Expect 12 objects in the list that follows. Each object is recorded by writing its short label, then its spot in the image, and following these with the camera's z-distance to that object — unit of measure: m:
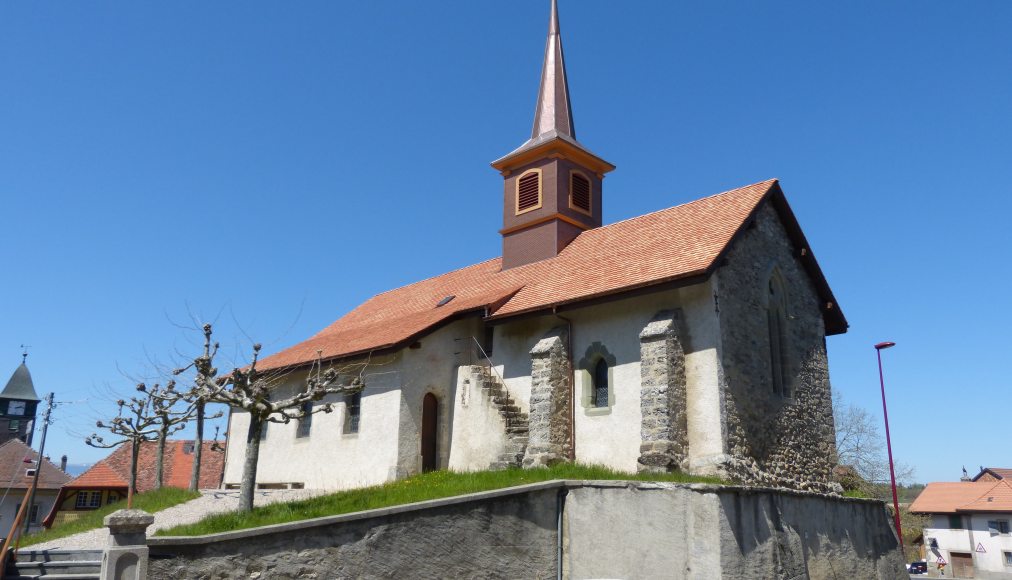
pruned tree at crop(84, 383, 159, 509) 24.16
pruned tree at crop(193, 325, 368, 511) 13.96
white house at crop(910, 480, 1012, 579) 46.91
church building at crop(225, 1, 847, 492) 16.38
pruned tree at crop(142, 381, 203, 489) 22.78
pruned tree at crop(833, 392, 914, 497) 38.75
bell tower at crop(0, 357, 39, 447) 65.44
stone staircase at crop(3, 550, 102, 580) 12.95
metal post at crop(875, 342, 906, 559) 24.75
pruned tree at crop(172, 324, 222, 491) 14.78
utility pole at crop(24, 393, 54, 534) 23.65
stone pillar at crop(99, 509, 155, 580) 10.31
